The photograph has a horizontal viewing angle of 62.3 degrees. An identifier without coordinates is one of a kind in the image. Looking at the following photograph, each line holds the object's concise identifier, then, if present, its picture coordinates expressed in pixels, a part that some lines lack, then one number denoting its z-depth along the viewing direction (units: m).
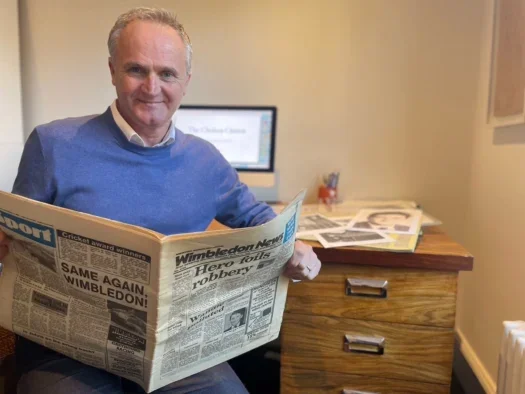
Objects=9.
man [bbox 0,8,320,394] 0.84
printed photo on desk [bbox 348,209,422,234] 1.27
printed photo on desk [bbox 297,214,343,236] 1.27
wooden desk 1.12
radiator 0.90
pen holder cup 1.67
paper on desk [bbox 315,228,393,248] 1.15
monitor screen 1.63
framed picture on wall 1.23
